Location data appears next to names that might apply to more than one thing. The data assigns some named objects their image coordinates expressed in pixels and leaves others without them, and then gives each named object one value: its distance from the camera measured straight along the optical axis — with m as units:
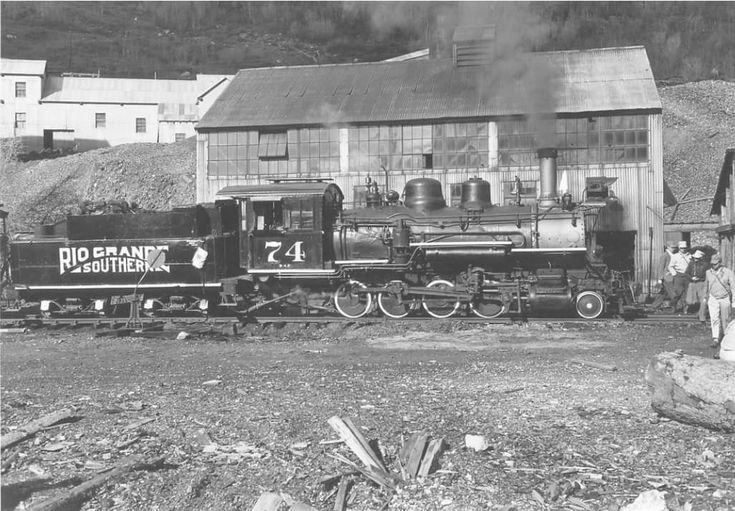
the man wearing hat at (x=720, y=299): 11.16
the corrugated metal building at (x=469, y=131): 23.61
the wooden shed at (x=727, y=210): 18.75
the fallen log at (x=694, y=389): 6.48
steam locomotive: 15.27
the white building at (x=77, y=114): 51.69
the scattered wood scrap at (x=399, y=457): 5.84
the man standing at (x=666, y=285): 17.36
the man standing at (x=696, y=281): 15.70
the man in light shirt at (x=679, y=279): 16.88
